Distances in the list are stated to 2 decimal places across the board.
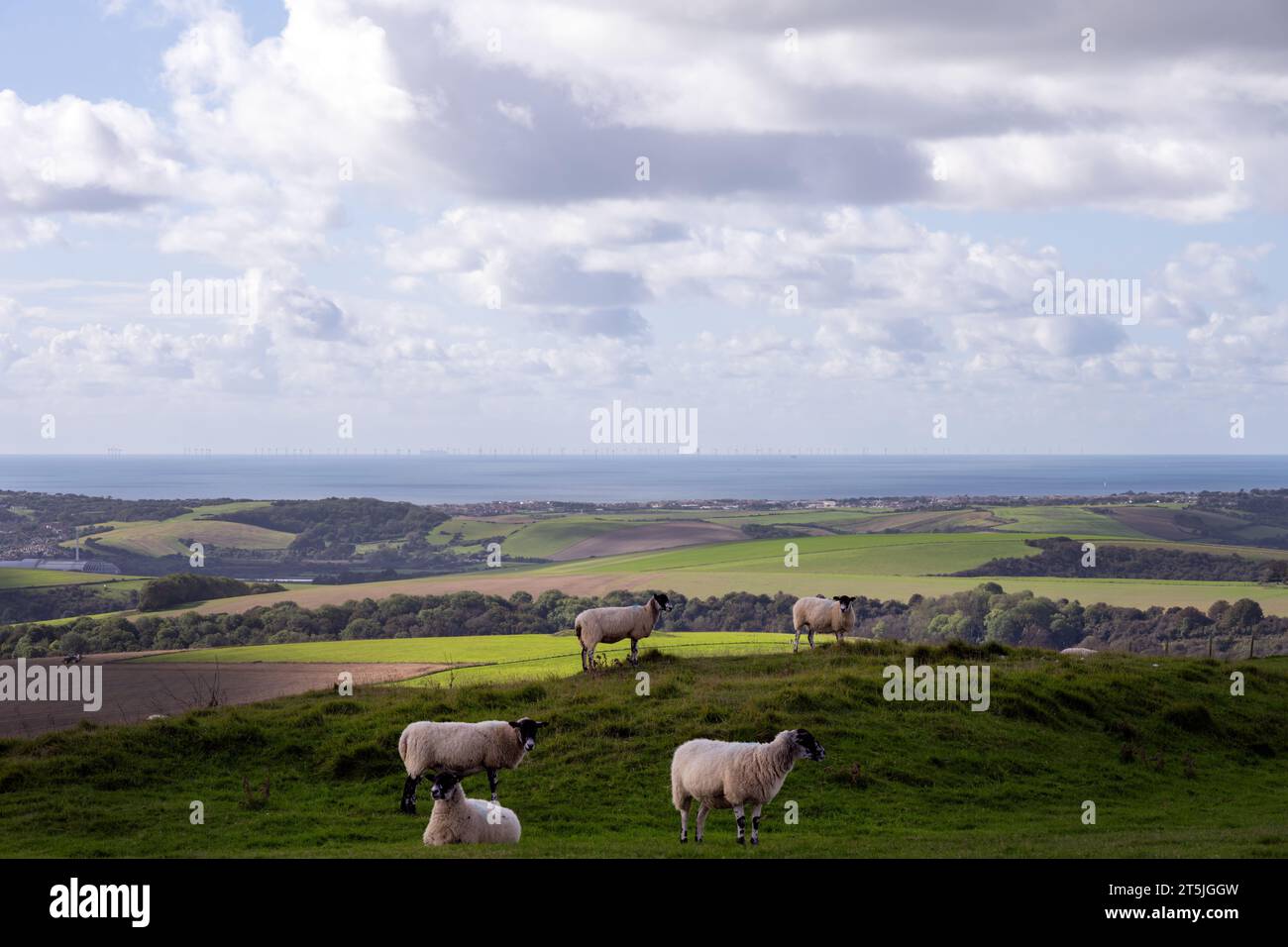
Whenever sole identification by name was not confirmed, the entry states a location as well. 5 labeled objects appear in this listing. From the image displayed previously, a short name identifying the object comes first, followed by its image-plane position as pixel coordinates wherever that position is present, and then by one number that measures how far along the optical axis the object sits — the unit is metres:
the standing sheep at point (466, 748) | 17.59
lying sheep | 15.19
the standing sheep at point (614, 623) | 27.78
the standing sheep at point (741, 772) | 14.91
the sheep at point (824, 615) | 32.47
